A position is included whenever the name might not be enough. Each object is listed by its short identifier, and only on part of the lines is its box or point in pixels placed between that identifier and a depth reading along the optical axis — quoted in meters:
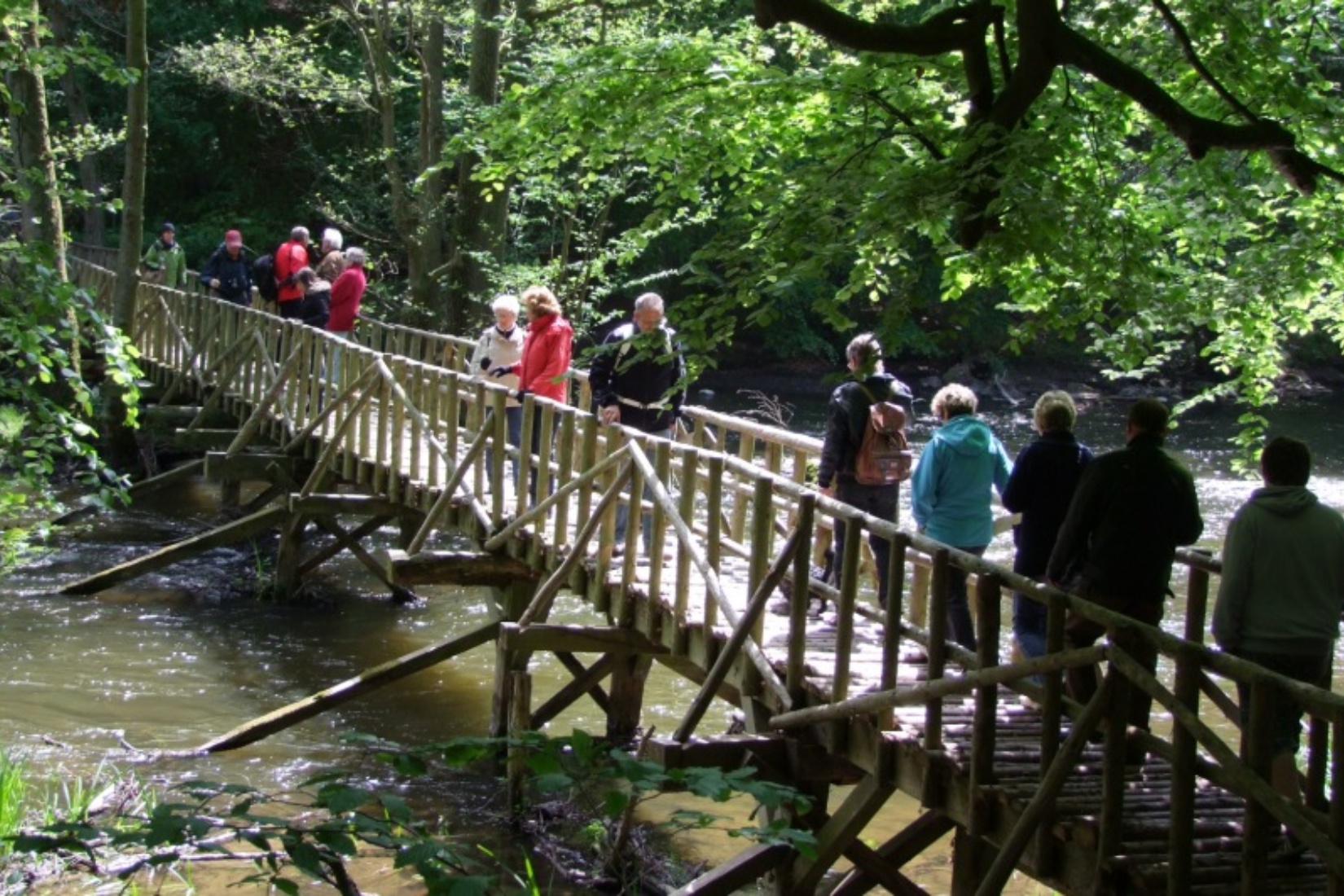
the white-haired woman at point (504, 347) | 12.45
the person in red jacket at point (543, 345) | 11.09
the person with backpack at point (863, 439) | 8.66
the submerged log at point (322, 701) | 10.74
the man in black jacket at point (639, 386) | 9.80
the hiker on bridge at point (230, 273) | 19.91
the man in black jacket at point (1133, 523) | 6.34
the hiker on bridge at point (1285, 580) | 5.90
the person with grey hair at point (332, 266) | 16.64
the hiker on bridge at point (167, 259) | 22.55
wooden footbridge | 5.32
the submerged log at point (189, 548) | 14.61
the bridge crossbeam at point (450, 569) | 10.61
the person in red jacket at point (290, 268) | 17.59
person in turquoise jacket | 8.00
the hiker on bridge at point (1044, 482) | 7.10
